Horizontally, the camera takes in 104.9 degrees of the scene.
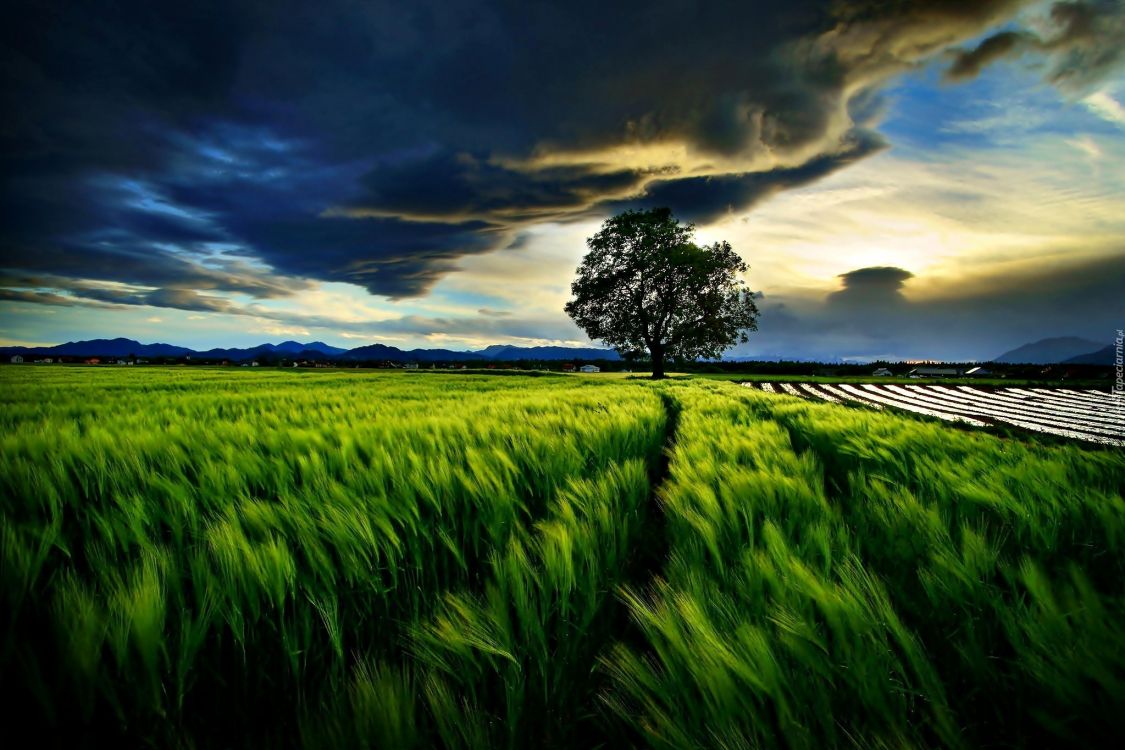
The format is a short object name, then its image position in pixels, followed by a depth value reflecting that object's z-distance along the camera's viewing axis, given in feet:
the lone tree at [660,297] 108.88
